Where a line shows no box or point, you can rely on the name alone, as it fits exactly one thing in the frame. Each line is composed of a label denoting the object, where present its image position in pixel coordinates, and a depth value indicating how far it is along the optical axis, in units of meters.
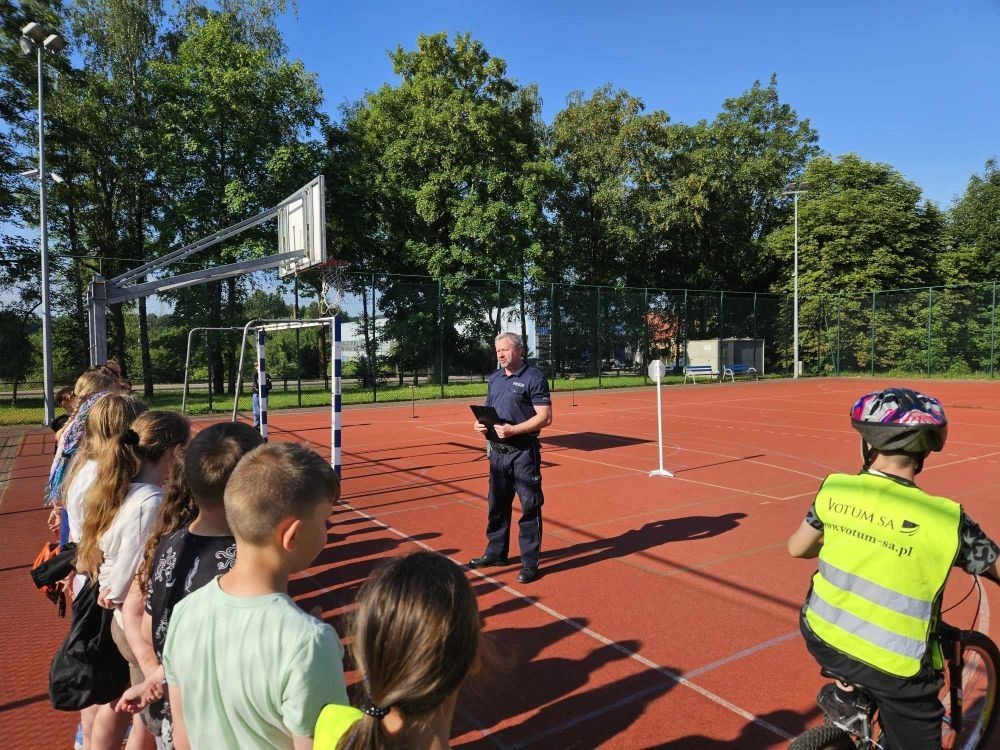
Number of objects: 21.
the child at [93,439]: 2.91
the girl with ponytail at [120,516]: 2.44
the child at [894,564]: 1.99
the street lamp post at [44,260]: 14.82
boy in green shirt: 1.49
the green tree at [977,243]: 38.44
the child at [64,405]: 5.18
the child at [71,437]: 4.09
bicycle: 2.15
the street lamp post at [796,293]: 31.48
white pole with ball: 9.69
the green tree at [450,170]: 29.80
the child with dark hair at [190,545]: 2.06
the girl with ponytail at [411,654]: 1.22
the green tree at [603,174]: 36.72
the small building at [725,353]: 32.03
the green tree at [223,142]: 25.06
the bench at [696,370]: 31.25
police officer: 5.11
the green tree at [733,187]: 37.38
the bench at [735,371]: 32.09
